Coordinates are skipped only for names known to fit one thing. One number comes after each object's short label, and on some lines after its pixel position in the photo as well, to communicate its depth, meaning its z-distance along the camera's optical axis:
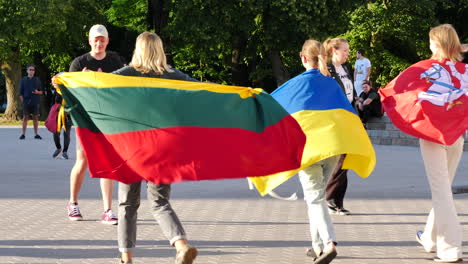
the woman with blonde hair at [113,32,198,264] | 9.81
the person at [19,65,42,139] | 39.11
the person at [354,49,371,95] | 37.17
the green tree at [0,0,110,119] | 60.46
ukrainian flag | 10.85
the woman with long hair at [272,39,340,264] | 10.56
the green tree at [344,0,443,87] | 65.76
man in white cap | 13.77
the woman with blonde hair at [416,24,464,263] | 11.05
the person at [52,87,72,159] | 26.53
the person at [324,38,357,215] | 14.11
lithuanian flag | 9.49
